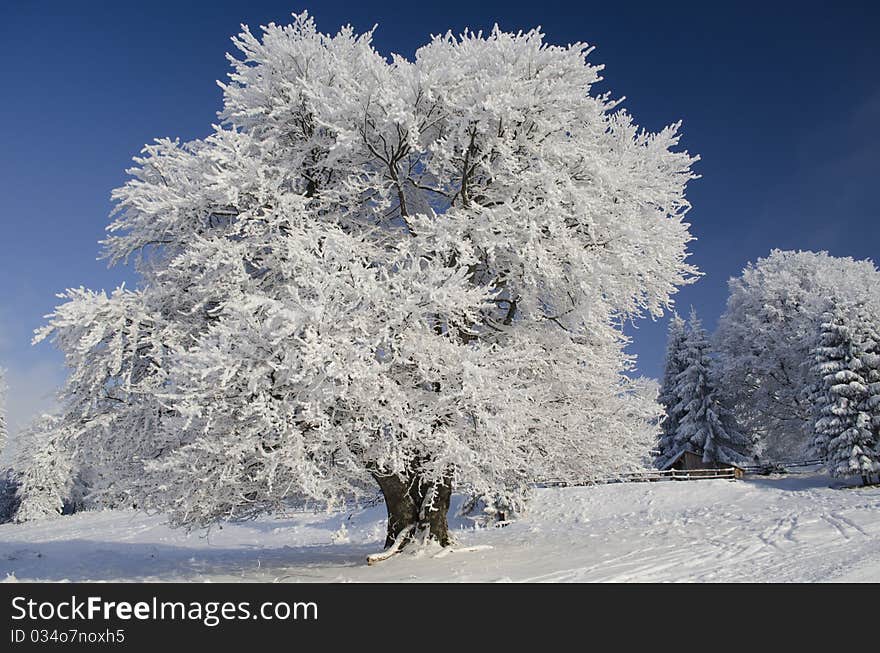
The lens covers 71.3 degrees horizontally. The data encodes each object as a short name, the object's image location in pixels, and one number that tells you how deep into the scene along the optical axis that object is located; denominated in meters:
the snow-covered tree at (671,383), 37.12
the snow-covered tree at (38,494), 47.44
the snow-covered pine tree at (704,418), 34.75
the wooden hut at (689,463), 34.72
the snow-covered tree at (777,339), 32.97
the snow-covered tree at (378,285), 8.46
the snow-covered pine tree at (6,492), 57.78
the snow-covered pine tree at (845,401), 24.45
